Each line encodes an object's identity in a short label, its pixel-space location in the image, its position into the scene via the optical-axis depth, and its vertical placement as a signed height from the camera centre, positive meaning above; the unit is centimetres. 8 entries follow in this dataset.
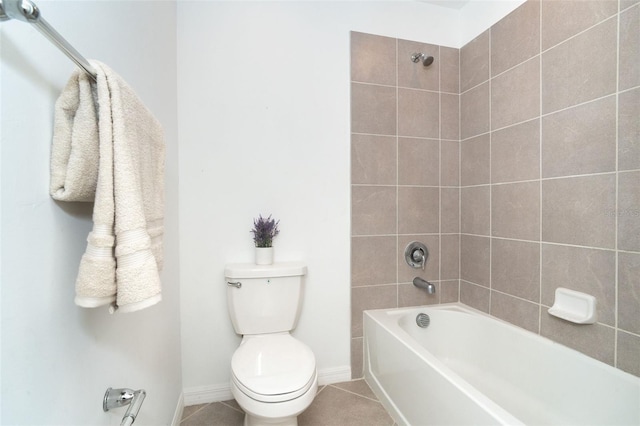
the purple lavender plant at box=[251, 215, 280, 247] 152 -13
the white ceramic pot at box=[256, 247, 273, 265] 149 -25
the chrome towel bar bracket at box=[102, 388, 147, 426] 71 -48
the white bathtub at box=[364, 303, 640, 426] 100 -74
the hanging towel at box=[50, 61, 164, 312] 51 +5
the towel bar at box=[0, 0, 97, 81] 38 +27
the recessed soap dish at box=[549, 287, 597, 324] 114 -43
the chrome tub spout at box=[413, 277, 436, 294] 155 -45
